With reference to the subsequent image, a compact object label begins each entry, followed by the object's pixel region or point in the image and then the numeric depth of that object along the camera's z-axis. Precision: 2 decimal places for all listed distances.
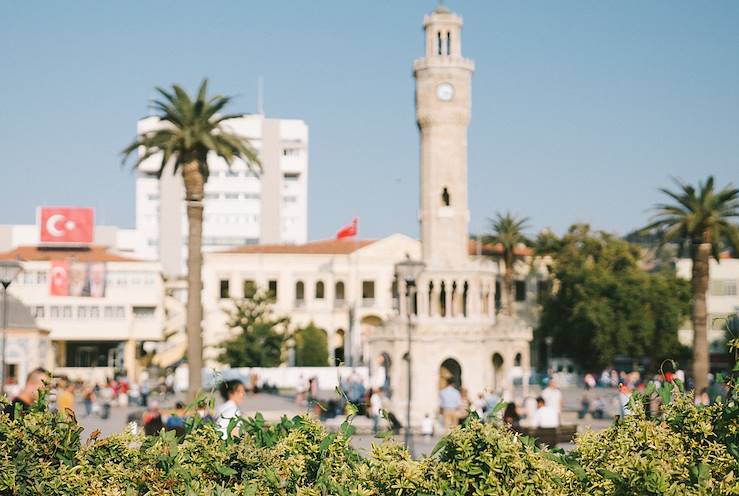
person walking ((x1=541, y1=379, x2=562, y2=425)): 21.88
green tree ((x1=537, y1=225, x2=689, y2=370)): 66.81
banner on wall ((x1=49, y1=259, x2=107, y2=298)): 67.50
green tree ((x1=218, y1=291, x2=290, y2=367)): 62.62
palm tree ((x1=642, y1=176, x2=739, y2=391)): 37.78
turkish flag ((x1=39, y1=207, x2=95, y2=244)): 77.38
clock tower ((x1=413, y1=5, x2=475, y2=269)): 47.59
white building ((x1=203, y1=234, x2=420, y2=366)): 76.62
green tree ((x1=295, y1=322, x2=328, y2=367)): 68.94
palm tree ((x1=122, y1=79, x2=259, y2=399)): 32.34
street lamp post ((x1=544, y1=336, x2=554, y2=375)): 68.27
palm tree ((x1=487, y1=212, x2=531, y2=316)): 76.81
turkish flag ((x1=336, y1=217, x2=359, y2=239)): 75.94
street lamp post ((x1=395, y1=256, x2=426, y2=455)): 25.62
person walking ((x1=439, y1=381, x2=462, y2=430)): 25.78
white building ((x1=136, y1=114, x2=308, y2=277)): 110.56
